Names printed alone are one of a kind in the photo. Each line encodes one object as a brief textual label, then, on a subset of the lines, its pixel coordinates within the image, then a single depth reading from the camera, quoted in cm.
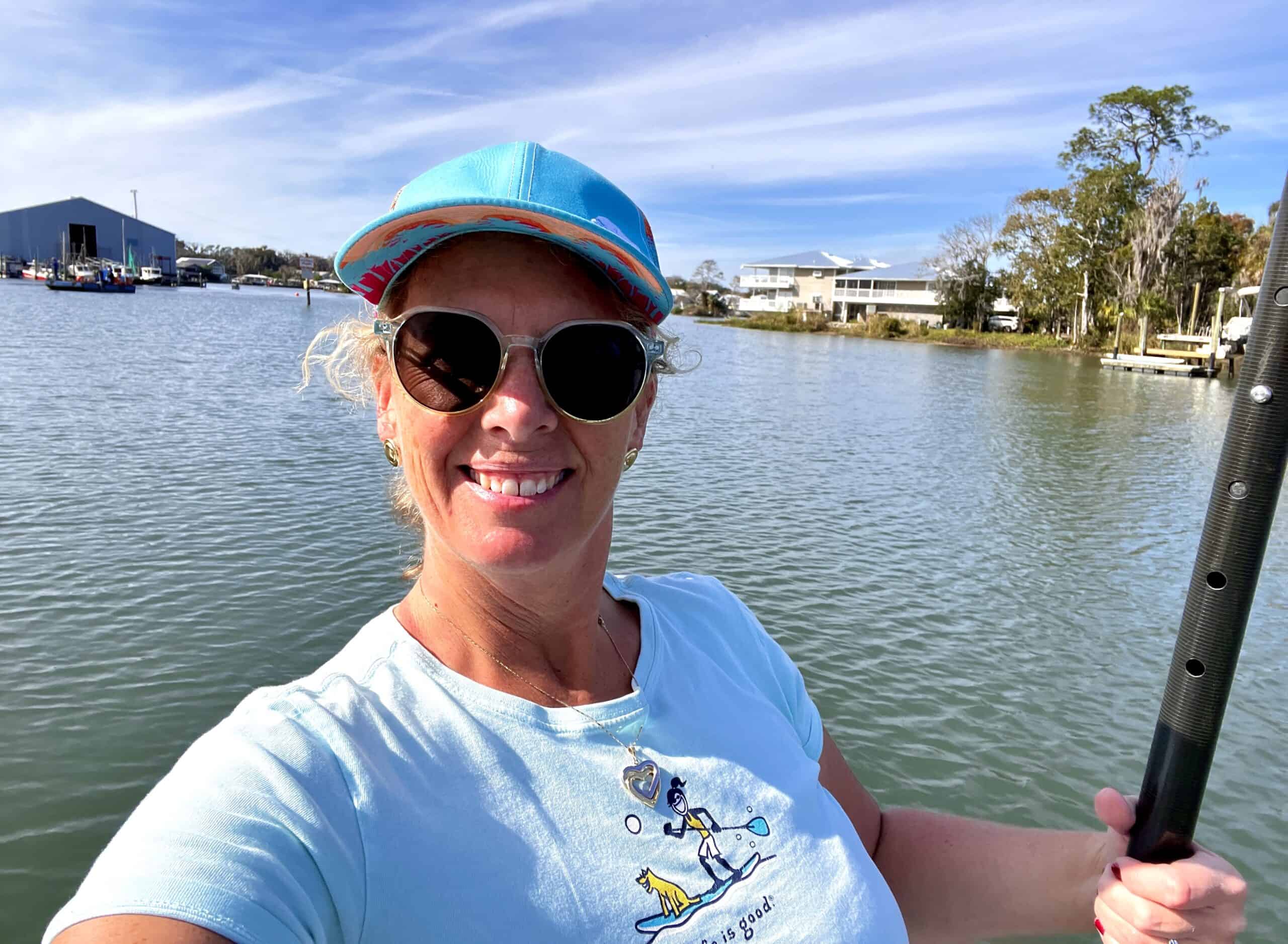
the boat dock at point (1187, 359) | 3831
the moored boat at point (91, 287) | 7838
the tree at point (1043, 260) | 5681
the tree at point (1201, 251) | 4928
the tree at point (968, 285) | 7500
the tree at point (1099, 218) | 5288
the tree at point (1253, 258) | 4428
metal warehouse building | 11506
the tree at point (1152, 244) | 4772
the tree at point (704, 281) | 14488
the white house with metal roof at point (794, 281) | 10062
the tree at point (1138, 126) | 5062
